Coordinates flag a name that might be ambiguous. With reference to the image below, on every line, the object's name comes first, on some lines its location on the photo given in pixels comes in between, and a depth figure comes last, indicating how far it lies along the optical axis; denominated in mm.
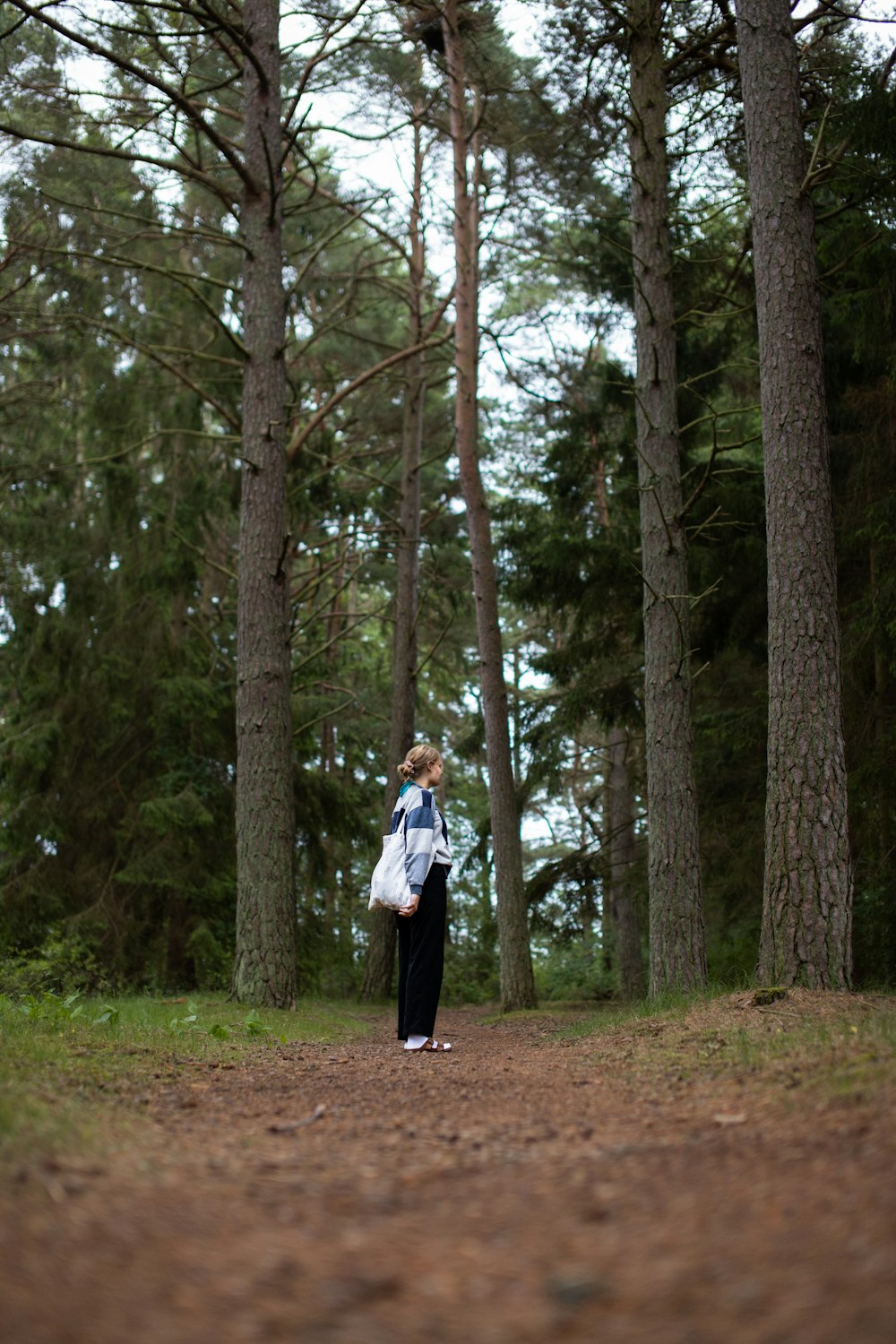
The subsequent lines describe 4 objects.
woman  7375
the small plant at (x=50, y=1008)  7023
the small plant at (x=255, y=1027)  7434
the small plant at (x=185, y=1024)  7277
